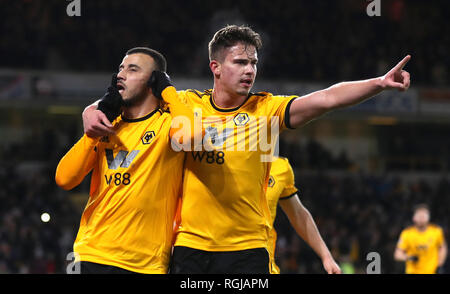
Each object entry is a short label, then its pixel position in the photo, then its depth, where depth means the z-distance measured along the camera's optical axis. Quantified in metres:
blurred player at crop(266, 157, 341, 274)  11.33
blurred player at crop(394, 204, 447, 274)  22.87
